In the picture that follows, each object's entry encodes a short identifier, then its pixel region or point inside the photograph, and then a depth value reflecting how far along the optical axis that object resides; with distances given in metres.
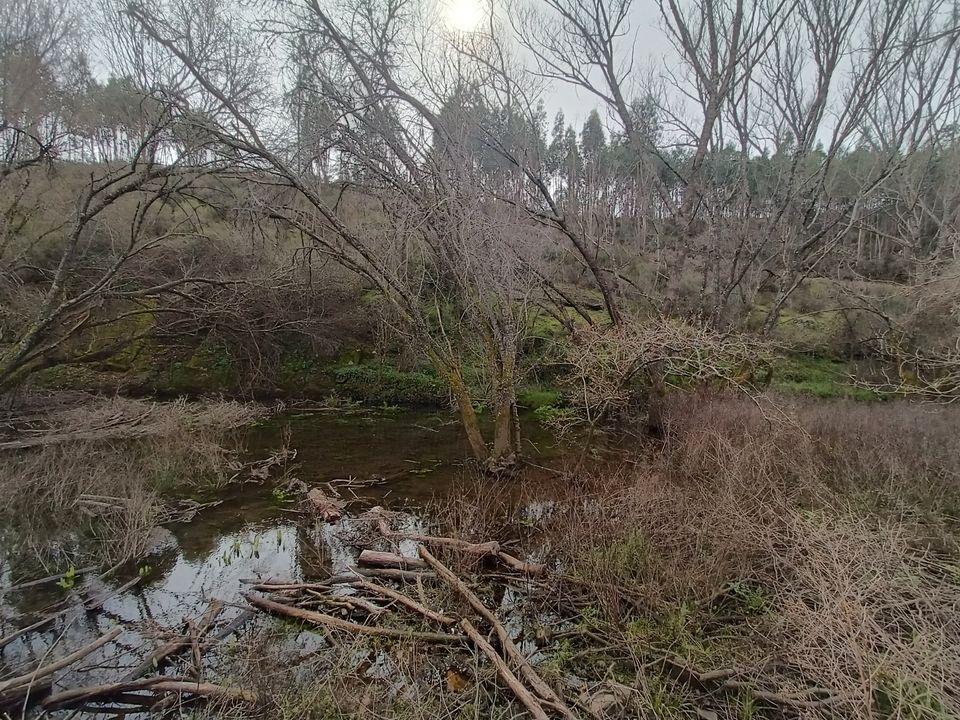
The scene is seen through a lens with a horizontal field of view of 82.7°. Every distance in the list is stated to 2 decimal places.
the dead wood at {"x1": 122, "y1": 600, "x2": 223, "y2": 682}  4.01
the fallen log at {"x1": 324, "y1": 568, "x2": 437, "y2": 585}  5.33
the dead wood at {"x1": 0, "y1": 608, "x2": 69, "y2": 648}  4.21
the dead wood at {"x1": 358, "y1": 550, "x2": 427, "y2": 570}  5.60
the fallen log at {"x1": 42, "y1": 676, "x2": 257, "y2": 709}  3.69
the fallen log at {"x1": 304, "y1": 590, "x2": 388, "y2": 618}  4.77
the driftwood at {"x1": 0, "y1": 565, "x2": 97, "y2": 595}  5.22
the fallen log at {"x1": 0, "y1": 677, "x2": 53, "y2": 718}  3.65
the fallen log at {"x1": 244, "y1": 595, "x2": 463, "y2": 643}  4.37
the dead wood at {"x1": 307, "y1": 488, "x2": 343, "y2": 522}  7.22
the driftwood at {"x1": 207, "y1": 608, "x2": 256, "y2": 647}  4.50
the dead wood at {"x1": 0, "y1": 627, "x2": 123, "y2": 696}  3.60
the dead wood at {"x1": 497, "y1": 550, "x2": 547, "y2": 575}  5.52
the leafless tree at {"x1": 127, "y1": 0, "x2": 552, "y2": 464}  8.82
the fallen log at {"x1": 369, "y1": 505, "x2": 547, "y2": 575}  5.55
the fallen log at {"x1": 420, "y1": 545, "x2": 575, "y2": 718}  3.72
